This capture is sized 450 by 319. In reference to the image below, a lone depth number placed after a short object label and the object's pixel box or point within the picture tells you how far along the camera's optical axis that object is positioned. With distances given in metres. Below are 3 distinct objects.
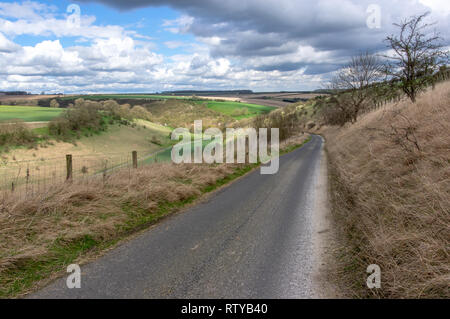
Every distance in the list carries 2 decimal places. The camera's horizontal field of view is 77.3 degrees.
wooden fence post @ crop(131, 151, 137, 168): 11.85
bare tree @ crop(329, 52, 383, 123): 31.09
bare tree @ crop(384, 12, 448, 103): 15.76
